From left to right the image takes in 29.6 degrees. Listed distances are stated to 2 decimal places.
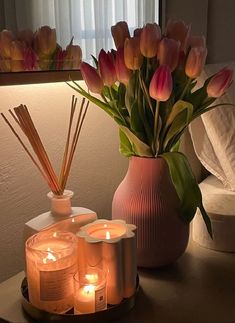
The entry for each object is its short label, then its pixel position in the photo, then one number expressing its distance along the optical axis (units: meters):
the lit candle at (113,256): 0.73
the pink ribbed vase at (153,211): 0.86
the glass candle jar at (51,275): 0.71
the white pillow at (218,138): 1.16
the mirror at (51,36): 0.84
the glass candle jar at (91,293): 0.72
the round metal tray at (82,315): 0.70
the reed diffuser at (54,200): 0.78
